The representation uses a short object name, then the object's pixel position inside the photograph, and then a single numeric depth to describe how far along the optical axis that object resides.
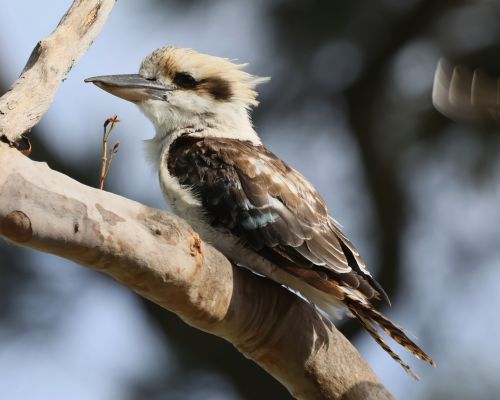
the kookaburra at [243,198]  7.91
